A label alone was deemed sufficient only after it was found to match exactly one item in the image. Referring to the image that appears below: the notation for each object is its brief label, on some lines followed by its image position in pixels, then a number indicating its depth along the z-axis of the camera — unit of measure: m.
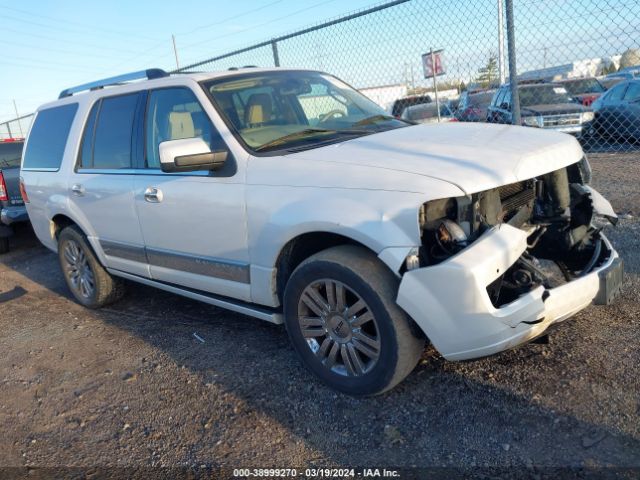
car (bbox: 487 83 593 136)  9.95
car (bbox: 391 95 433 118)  15.08
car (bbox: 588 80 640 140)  11.34
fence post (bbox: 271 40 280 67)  8.48
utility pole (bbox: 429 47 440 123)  7.11
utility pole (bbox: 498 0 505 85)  6.40
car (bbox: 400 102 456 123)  13.03
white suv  2.72
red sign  7.09
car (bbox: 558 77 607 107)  16.95
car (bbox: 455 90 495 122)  12.12
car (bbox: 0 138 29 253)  7.37
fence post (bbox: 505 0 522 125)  5.42
